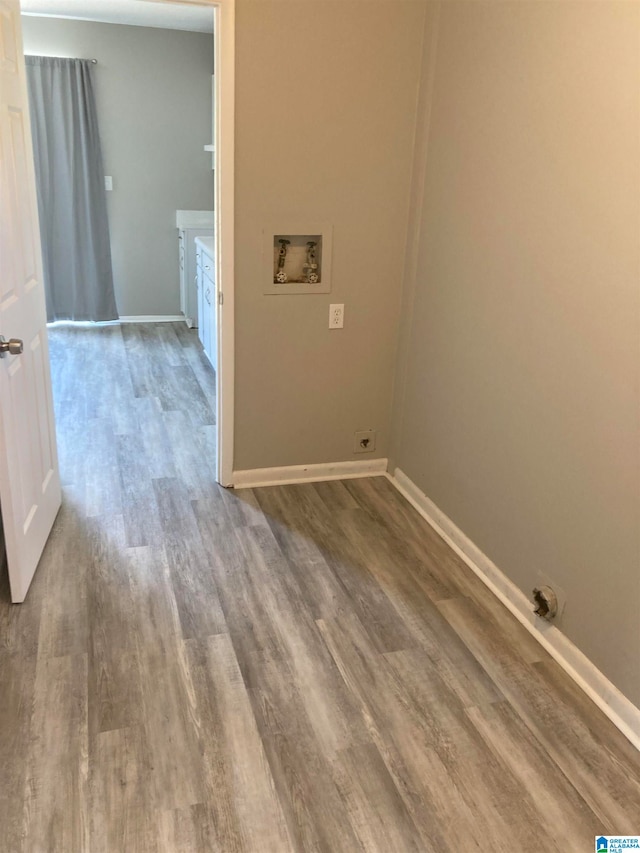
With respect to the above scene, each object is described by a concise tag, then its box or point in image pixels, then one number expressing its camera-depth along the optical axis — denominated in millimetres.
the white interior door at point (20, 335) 2219
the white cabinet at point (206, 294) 4832
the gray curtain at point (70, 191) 5512
